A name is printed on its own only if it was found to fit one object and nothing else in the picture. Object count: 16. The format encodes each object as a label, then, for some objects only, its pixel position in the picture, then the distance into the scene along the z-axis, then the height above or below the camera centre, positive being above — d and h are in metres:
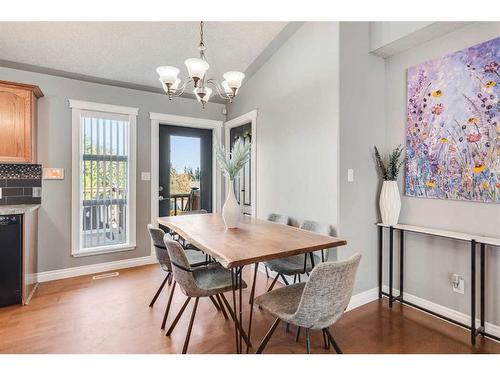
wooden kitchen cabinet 2.75 +0.64
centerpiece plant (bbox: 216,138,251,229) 2.29 +0.15
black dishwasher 2.52 -0.70
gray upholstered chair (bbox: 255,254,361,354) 1.40 -0.60
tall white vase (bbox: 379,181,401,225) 2.57 -0.16
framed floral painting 2.06 +0.49
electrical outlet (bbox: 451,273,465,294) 2.27 -0.82
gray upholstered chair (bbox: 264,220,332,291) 2.41 -0.72
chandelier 1.98 +0.84
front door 4.05 +0.23
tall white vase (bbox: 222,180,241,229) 2.38 -0.24
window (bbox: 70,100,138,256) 3.34 +0.08
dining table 1.61 -0.39
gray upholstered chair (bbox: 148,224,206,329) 2.22 -0.56
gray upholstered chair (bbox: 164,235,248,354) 1.76 -0.70
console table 2.00 -0.64
